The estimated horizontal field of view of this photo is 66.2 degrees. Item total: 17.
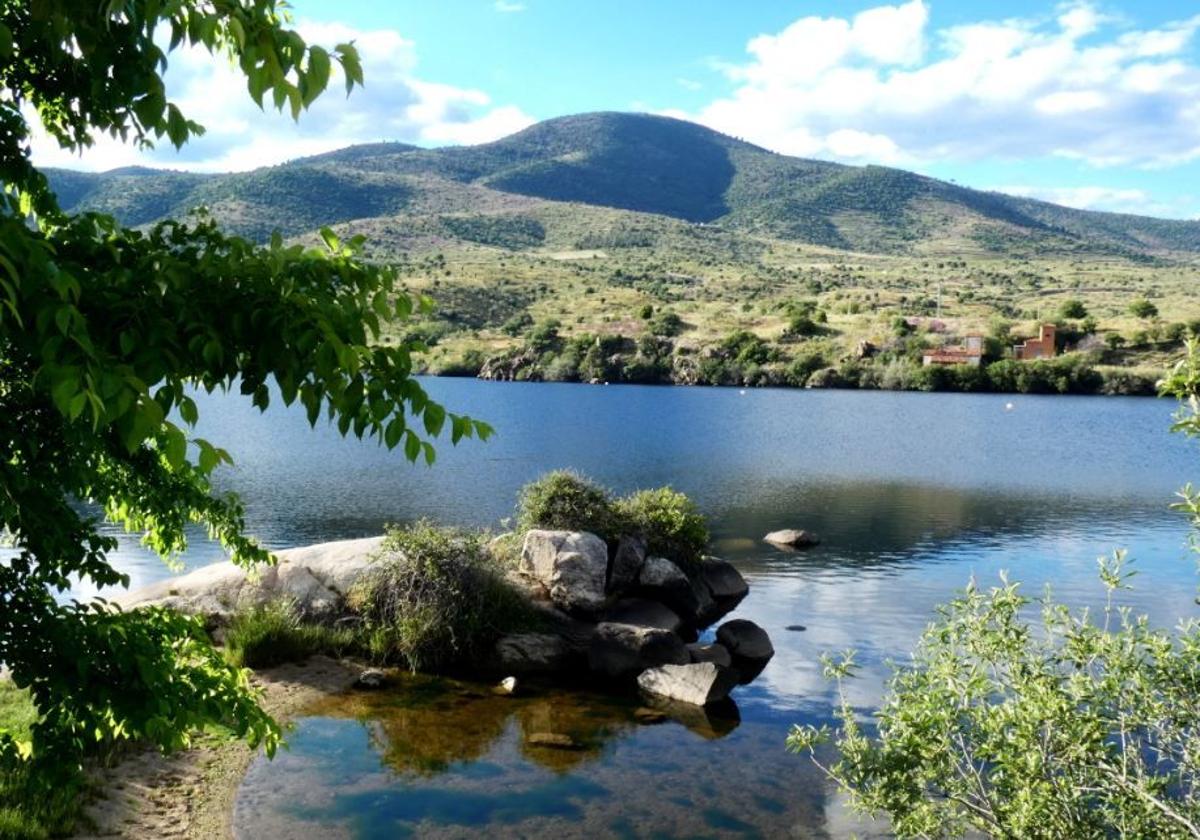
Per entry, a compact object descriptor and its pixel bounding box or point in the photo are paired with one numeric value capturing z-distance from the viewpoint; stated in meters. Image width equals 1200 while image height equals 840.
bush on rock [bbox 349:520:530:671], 17.66
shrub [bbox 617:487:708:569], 23.30
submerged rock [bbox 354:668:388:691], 16.53
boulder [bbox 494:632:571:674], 17.61
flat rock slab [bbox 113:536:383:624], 18.19
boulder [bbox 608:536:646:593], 21.75
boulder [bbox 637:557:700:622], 21.91
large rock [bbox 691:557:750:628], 23.00
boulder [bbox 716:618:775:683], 18.75
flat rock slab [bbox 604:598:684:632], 20.42
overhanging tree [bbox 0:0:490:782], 3.26
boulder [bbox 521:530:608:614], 20.08
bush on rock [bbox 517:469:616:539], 22.16
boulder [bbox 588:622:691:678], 17.67
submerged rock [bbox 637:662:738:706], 16.34
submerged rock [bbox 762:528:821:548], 30.36
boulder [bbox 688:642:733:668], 18.34
